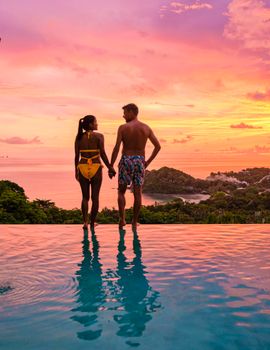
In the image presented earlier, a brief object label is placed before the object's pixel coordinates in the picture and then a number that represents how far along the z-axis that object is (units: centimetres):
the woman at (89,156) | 710
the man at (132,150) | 709
